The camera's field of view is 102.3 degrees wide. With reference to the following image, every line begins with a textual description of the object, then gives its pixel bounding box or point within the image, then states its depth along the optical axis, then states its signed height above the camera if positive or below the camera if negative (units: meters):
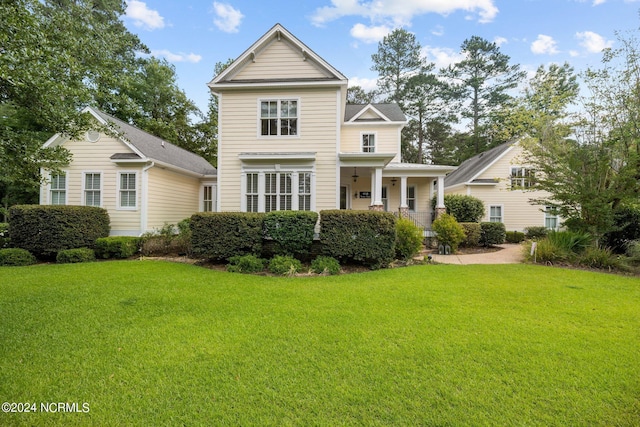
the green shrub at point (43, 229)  9.09 -0.62
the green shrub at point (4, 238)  9.32 -0.98
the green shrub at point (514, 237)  14.36 -1.22
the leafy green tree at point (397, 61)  27.81 +16.75
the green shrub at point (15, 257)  8.45 -1.53
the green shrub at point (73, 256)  8.91 -1.54
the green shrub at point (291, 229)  7.92 -0.48
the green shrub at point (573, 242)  8.70 -0.90
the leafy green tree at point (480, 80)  26.17 +13.96
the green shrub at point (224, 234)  8.01 -0.67
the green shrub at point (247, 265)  7.54 -1.55
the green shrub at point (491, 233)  12.57 -0.88
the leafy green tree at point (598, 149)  8.45 +2.34
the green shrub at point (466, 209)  13.74 +0.32
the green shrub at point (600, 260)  7.88 -1.37
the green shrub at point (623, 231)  9.17 -0.55
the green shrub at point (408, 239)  8.62 -0.82
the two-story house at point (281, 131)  9.86 +3.21
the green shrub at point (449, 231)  10.64 -0.69
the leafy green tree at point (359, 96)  29.38 +13.62
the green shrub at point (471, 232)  11.94 -0.80
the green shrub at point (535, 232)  14.66 -0.97
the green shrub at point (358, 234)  7.75 -0.62
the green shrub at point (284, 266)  7.31 -1.51
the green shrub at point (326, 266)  7.41 -1.52
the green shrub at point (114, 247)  9.49 -1.31
